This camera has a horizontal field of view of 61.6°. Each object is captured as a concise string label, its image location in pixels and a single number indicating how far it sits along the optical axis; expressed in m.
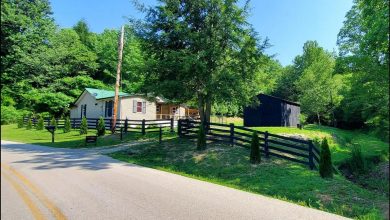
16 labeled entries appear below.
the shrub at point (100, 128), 26.38
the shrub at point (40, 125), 27.10
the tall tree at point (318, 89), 42.00
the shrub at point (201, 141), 16.39
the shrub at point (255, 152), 13.58
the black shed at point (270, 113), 33.88
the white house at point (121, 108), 36.59
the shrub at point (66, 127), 30.75
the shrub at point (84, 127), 28.77
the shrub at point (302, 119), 38.50
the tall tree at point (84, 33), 55.75
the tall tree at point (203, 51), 17.69
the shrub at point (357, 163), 15.46
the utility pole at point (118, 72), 26.04
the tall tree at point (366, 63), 12.82
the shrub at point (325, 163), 11.24
